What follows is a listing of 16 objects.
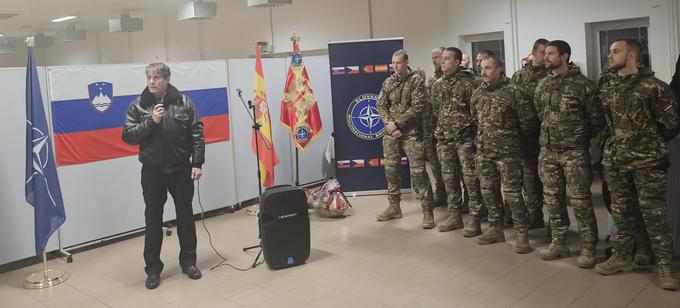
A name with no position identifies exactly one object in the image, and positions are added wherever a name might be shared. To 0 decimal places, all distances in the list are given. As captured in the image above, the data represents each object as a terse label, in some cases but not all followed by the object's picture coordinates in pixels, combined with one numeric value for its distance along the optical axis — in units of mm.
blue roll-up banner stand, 7102
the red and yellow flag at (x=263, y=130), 6504
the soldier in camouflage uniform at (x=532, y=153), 4941
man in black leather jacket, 4457
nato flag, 4730
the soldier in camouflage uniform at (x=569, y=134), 4105
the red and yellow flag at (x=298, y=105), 6930
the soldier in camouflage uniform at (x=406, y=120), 5645
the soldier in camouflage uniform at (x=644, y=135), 3674
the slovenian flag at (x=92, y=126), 5531
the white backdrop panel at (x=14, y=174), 5156
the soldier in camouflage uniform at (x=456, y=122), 5176
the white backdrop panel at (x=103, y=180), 5574
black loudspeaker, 4641
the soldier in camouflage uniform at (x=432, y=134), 5969
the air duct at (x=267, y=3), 9679
